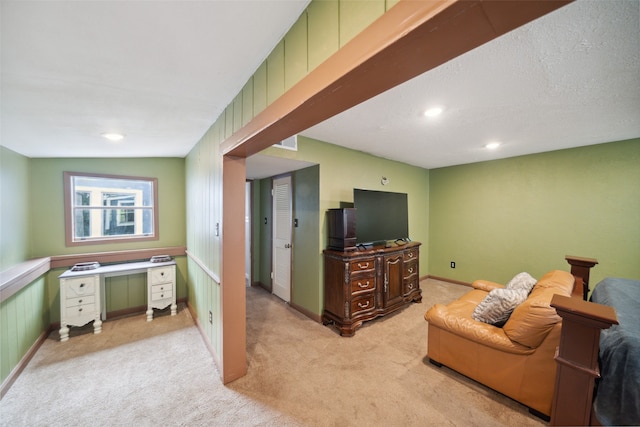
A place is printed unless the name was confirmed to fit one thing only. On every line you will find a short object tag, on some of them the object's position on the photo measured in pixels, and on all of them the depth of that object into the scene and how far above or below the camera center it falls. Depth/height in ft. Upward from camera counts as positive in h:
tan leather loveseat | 5.20 -3.47
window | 9.82 +0.19
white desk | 8.57 -3.18
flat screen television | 10.04 -0.25
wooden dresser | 8.91 -3.08
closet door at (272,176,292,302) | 11.81 -1.41
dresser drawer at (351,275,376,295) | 9.04 -2.94
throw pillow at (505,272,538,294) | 7.45 -2.44
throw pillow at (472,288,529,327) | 6.19 -2.62
